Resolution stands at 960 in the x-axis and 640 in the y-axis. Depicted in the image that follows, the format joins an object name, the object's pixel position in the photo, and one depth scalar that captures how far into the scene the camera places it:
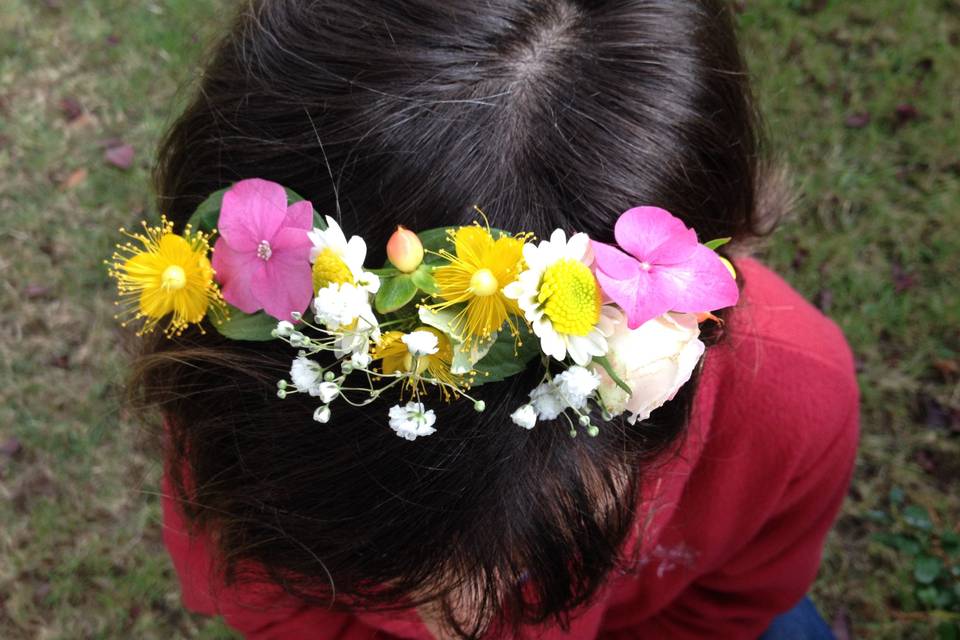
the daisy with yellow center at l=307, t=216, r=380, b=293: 0.35
